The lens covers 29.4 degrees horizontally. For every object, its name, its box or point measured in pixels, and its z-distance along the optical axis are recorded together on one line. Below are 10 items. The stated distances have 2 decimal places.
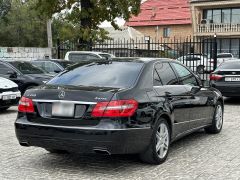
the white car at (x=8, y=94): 11.86
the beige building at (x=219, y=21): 44.38
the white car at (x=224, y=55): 33.79
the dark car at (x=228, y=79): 14.16
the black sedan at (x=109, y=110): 5.74
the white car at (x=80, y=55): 18.41
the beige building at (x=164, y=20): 54.97
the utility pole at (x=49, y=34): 30.30
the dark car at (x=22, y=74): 14.38
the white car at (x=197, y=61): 22.24
